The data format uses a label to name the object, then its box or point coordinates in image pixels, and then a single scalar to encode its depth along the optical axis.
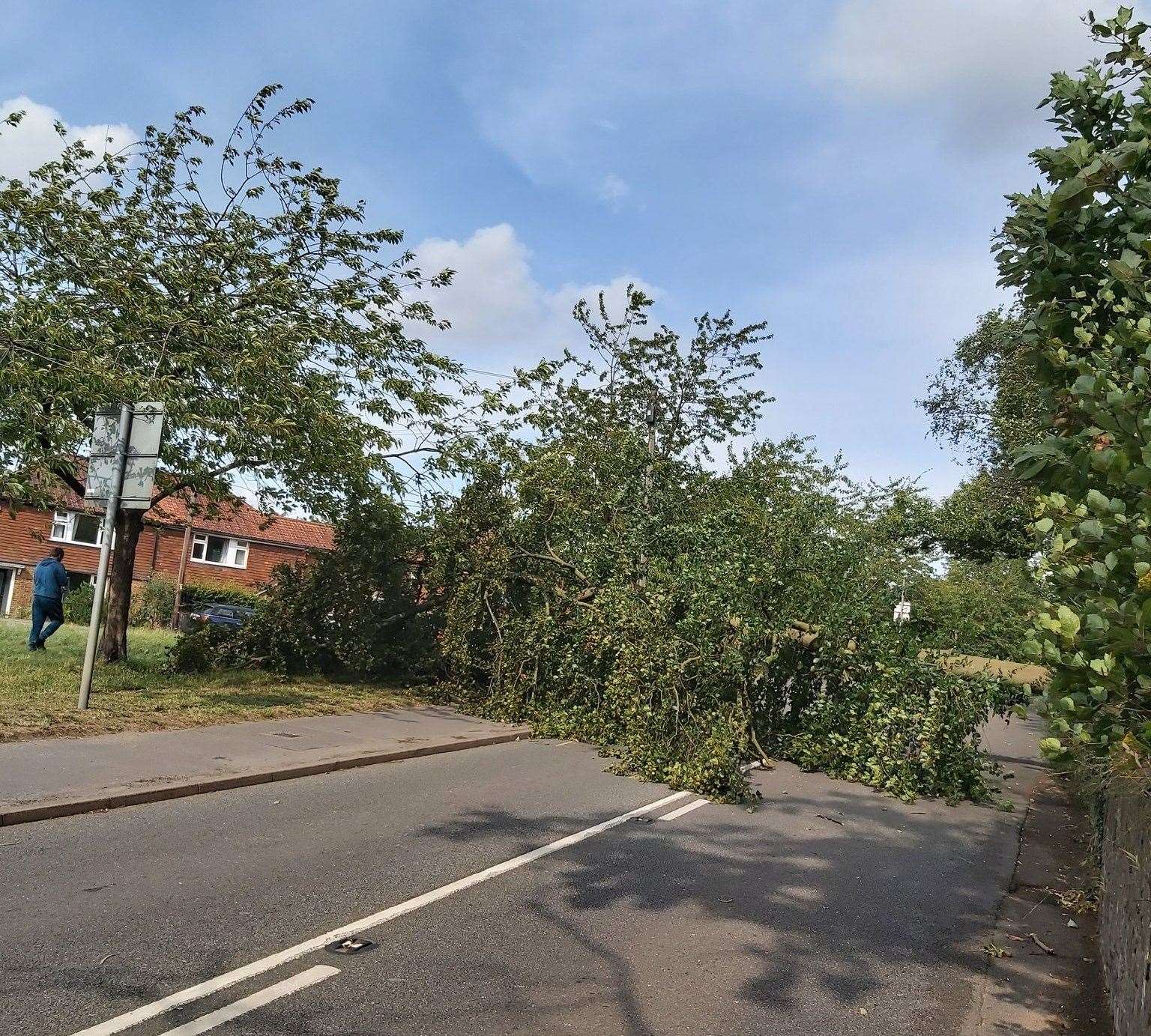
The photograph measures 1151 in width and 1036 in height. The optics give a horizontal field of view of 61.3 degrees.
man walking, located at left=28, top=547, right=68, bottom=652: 17.30
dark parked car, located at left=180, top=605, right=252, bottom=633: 33.12
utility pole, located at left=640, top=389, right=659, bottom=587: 14.45
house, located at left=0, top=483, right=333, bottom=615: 39.34
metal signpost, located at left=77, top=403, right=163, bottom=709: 11.09
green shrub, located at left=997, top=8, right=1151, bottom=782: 3.03
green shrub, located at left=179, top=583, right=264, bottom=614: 38.59
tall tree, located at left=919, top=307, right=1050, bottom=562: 18.12
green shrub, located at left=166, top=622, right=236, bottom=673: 15.99
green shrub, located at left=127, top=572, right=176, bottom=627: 35.72
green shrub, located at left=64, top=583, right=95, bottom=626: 33.88
